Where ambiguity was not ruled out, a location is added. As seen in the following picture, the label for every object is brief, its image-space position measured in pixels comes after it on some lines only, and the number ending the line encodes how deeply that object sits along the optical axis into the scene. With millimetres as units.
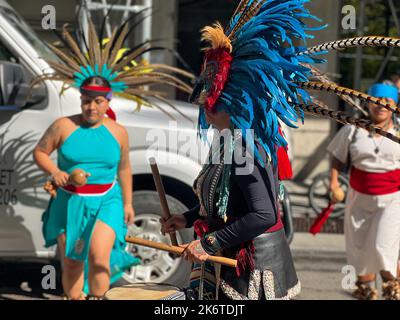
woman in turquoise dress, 13047
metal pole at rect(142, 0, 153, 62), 21969
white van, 14047
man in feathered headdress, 8156
